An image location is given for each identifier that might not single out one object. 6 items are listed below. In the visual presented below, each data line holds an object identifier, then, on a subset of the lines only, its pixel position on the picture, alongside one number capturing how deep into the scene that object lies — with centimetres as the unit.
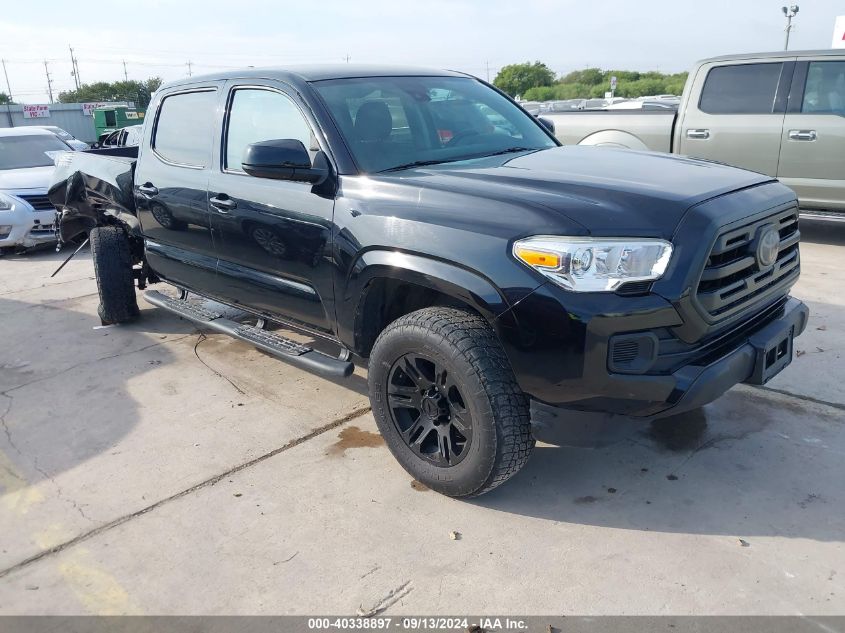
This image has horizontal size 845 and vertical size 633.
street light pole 5156
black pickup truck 264
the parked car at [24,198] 917
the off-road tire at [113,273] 561
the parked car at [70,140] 1238
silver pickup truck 711
